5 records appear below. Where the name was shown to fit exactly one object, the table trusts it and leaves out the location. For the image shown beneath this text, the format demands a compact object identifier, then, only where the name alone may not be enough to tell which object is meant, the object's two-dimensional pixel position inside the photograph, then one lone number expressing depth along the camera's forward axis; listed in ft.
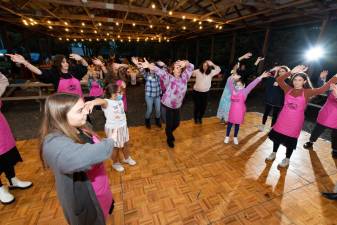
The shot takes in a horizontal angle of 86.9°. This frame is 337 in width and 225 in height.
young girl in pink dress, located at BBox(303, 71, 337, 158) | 9.87
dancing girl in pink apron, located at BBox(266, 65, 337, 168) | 8.23
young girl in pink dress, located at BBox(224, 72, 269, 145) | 11.16
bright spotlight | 19.57
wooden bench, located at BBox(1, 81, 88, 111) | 18.74
